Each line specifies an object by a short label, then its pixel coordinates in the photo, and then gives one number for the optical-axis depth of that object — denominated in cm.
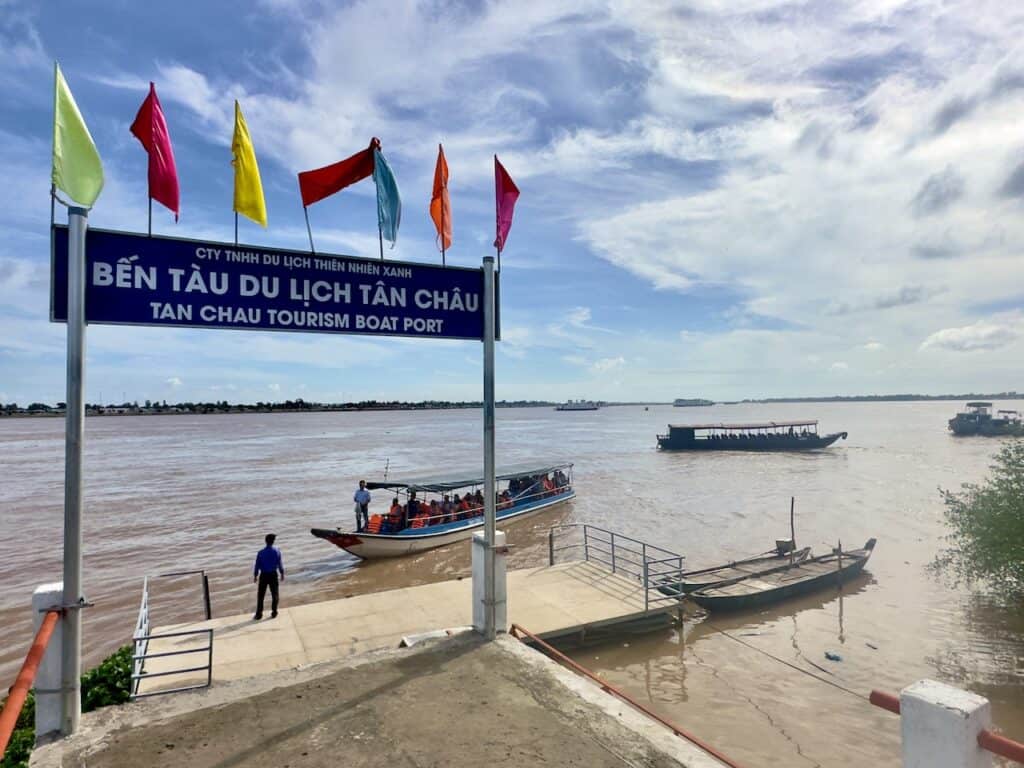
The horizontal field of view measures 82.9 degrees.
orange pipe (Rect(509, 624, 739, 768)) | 520
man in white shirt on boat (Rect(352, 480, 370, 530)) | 1948
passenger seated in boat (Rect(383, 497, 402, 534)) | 2059
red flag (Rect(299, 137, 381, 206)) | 761
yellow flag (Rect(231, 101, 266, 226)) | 673
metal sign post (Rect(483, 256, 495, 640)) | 765
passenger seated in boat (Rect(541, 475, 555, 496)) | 2940
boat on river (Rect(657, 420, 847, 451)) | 6019
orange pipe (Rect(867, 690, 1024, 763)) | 255
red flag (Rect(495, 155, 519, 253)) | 842
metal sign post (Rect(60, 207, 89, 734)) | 529
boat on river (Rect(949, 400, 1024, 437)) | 7619
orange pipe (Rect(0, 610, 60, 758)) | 323
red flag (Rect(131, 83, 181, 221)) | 614
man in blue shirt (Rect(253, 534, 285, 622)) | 1054
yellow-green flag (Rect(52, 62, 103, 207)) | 532
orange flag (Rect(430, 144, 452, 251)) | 841
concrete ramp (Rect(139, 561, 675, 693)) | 887
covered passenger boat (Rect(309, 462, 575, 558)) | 1970
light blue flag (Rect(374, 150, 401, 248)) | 799
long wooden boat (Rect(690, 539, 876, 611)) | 1429
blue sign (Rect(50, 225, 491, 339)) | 588
